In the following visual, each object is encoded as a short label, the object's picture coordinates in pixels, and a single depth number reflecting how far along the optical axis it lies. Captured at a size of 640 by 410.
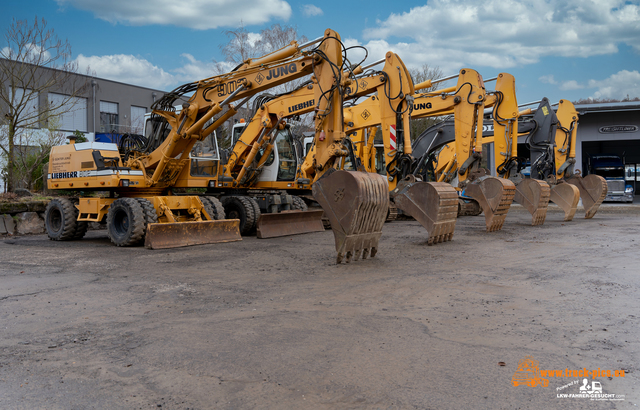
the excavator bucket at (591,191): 16.56
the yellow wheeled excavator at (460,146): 10.63
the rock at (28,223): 13.59
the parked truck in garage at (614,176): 27.92
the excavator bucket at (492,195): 11.75
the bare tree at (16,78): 15.07
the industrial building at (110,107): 34.28
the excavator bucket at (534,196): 13.93
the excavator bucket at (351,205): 7.23
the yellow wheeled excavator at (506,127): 15.56
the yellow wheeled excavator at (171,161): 9.78
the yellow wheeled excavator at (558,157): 16.53
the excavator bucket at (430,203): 9.44
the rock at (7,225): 13.23
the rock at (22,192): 15.91
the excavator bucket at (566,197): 15.56
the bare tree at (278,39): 26.02
